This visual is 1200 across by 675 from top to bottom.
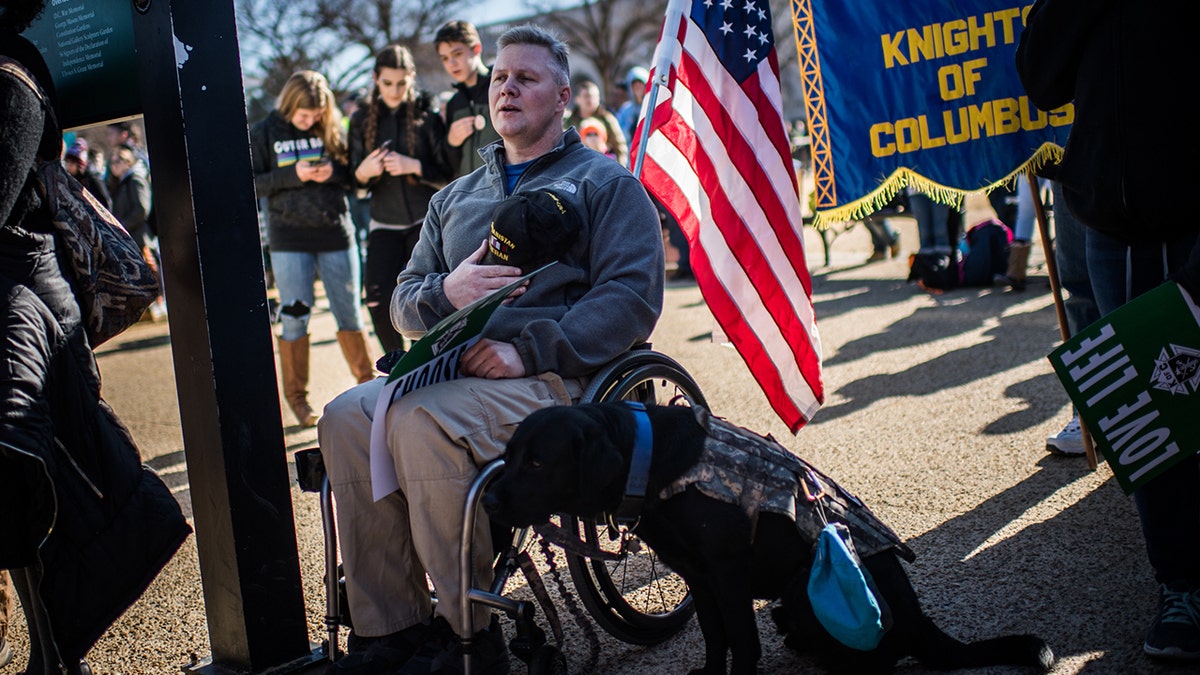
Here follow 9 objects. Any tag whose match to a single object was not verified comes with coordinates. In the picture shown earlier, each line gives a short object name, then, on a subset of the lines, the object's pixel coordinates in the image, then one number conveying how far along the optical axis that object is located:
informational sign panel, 3.09
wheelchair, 2.54
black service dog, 2.35
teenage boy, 5.81
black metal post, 2.74
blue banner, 4.00
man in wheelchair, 2.62
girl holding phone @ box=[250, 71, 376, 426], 6.05
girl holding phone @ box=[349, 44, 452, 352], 5.85
